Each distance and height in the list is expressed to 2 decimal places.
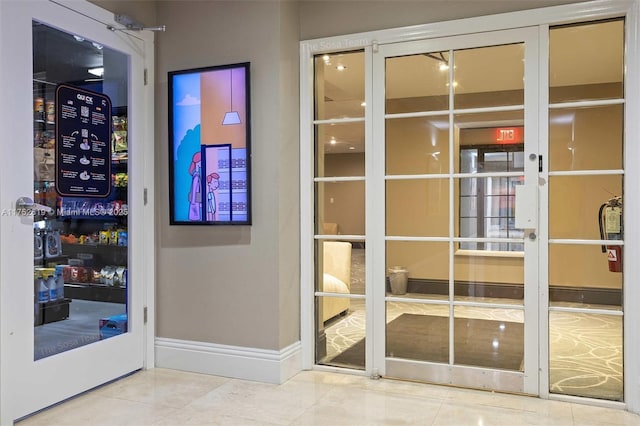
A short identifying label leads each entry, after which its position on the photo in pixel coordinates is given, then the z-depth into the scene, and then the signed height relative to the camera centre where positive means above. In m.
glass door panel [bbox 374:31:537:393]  2.98 -0.02
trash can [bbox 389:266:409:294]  3.23 -0.46
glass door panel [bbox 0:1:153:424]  2.54 +0.01
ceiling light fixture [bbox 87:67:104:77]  3.03 +0.81
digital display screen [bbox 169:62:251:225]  3.27 +0.40
